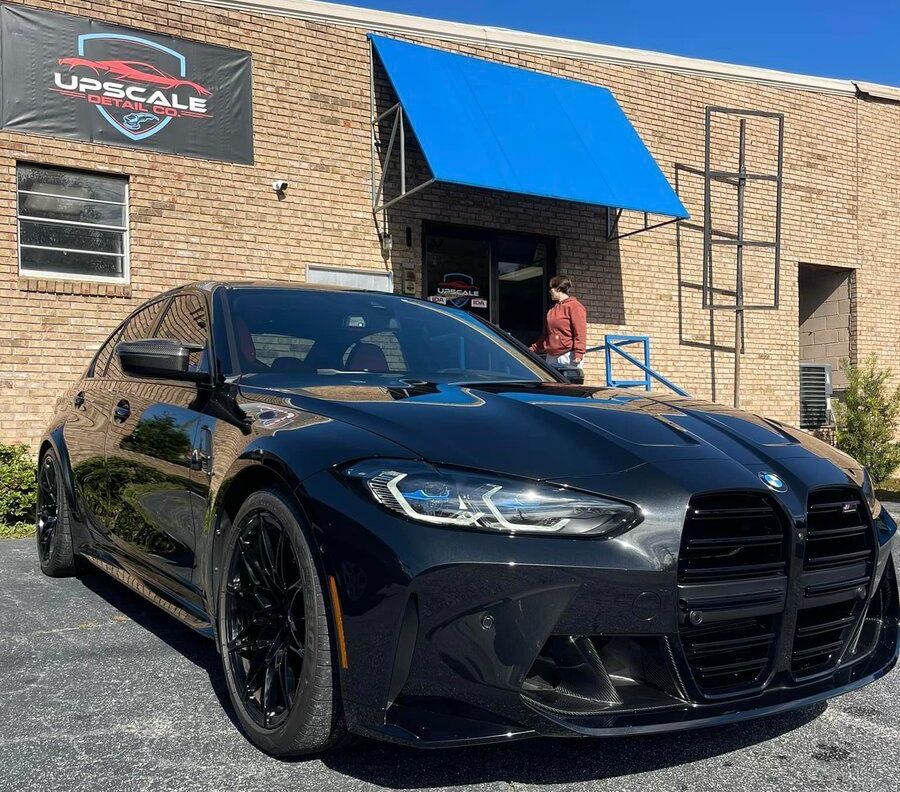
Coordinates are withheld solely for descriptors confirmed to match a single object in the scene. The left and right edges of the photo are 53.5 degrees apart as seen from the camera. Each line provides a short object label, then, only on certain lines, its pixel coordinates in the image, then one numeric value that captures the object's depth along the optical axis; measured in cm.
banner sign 894
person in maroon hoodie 1015
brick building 920
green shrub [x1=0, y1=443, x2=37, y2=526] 770
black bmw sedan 214
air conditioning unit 1459
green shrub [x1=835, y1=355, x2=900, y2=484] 1230
